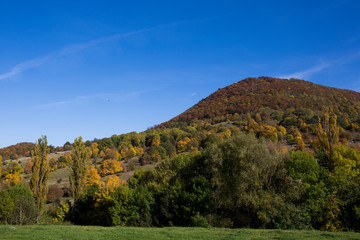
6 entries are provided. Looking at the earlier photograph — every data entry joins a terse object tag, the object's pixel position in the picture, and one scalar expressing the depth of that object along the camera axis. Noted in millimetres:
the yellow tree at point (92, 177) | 85912
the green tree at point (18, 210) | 37656
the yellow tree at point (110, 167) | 108575
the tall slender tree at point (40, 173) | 44156
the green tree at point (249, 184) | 34094
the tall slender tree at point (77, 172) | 46094
